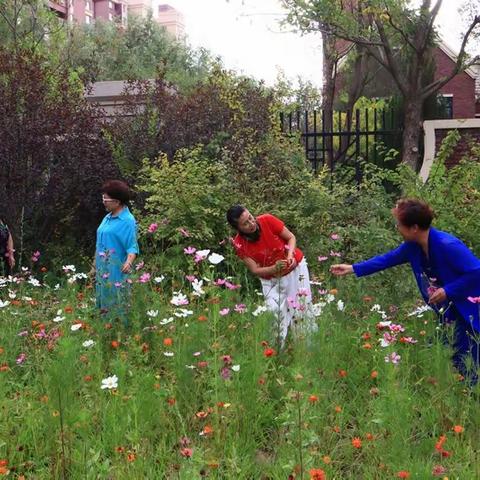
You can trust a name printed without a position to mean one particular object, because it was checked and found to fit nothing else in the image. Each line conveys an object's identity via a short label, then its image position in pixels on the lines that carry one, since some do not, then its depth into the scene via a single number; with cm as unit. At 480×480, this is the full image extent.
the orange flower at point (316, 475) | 198
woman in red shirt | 459
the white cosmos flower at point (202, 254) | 393
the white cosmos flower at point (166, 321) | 364
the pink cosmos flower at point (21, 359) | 366
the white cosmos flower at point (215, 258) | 376
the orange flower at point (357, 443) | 234
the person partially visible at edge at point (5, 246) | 617
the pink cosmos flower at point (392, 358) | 289
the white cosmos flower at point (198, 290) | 364
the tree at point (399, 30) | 1180
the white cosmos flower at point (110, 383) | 291
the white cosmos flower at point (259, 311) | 370
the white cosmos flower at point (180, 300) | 347
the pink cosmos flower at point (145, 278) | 417
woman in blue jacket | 371
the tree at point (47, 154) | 744
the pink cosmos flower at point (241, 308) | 385
